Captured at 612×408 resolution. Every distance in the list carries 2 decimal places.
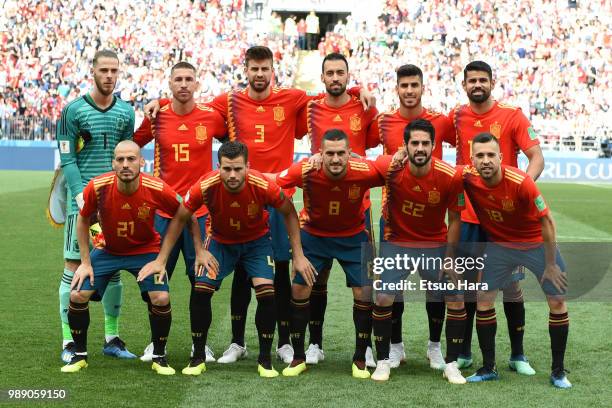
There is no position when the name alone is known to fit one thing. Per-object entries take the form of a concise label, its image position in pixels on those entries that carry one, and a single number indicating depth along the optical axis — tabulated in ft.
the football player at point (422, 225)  44.01
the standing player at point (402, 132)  47.47
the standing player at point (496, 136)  46.68
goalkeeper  47.91
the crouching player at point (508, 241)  42.93
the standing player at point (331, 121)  48.42
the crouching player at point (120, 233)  44.83
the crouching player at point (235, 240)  44.47
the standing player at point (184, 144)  48.93
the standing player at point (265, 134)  48.93
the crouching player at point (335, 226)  44.60
